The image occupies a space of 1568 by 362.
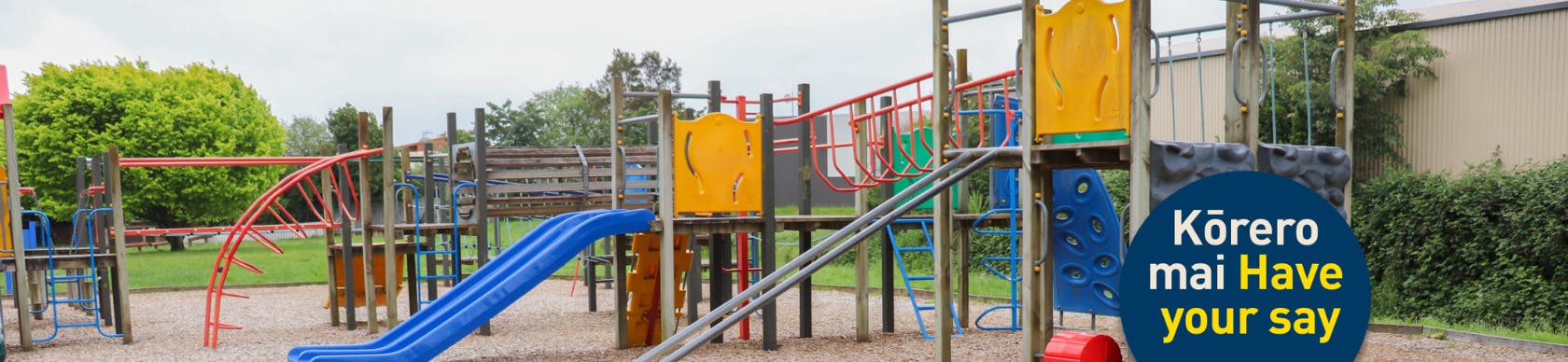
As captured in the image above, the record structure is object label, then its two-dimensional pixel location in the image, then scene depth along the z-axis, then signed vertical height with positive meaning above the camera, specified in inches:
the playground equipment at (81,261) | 412.2 -39.8
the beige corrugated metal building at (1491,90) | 533.6 +15.7
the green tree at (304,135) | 3041.3 +35.2
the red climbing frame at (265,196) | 438.3 -14.2
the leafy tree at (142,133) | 1238.9 +20.8
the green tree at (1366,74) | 585.6 +26.1
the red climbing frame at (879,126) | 362.3 +3.6
